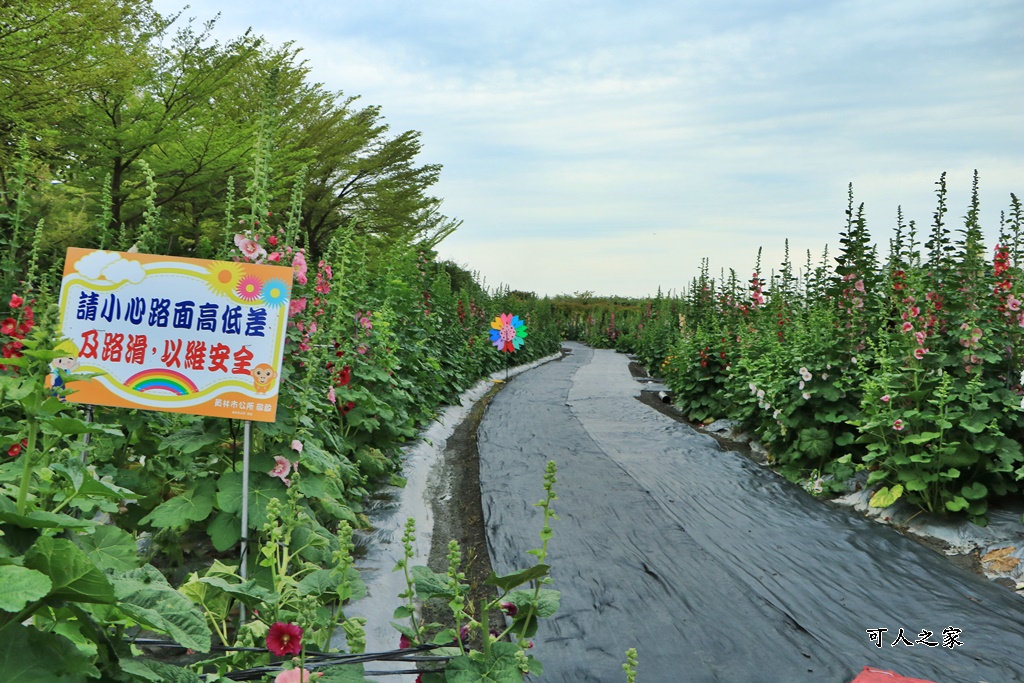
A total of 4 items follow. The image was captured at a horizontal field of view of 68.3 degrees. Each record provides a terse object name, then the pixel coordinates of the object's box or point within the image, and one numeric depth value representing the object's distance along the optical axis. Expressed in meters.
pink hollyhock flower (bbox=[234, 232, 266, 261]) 2.86
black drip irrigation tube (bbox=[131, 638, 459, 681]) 1.68
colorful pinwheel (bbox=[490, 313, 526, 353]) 13.58
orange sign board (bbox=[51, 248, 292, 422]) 2.63
